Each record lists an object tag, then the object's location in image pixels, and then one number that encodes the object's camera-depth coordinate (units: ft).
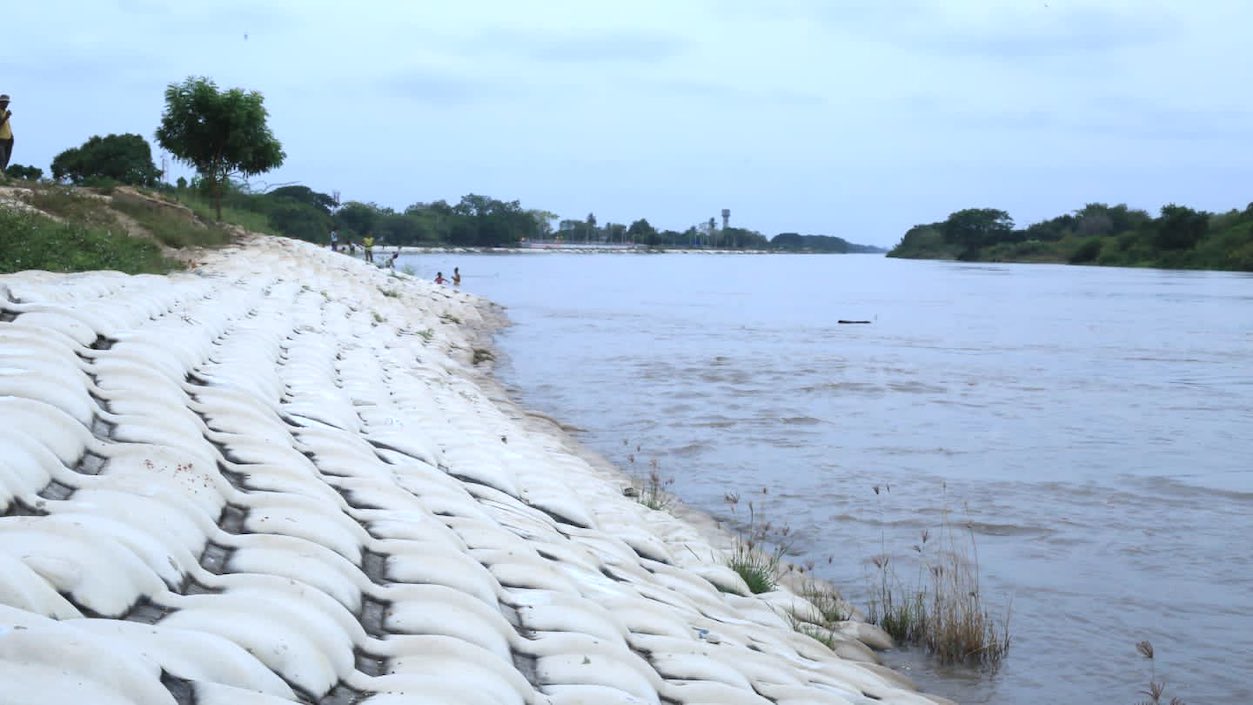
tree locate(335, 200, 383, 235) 338.95
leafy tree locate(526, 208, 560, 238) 523.70
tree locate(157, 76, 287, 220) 87.92
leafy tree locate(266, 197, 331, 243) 168.45
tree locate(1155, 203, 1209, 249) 255.70
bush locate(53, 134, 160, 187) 115.96
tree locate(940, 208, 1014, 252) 383.65
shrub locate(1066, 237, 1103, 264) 311.88
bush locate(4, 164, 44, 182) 82.77
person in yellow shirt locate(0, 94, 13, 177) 52.26
